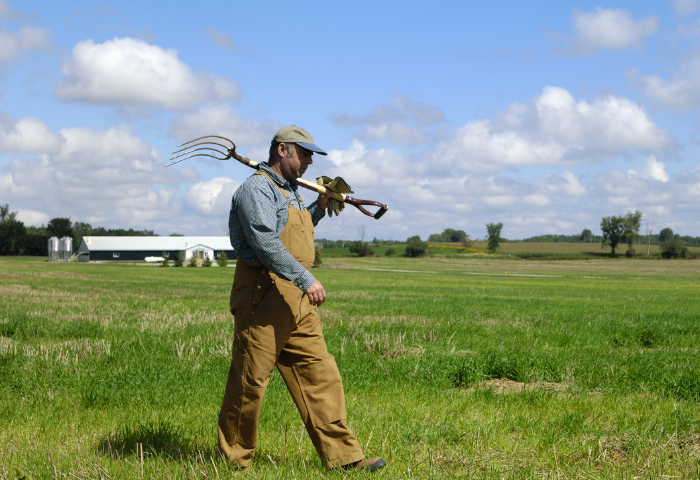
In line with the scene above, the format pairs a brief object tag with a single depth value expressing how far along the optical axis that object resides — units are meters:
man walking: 4.15
